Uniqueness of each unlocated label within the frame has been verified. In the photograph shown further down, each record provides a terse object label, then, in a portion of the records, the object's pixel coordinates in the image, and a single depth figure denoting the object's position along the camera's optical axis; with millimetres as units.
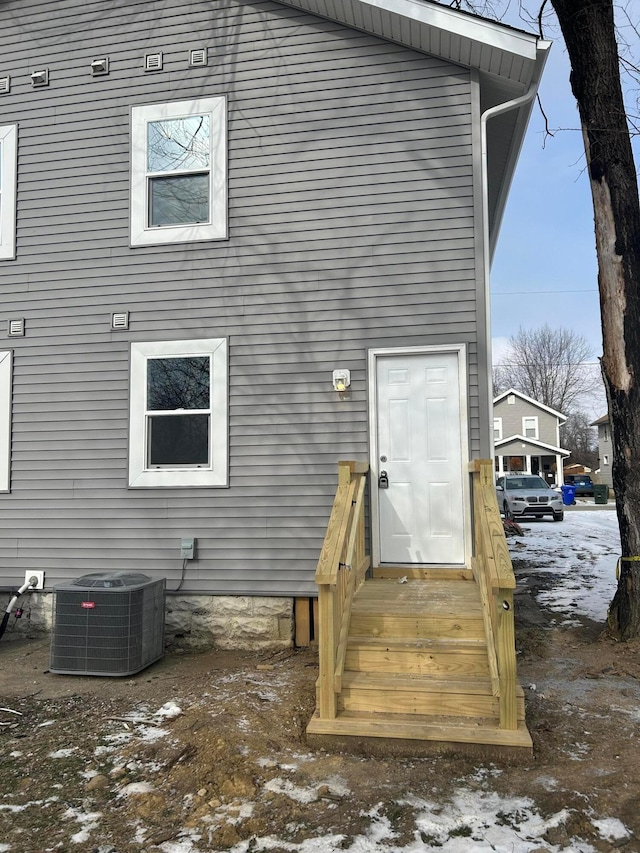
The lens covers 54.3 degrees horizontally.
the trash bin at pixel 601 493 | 24875
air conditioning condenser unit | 4980
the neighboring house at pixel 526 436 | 34750
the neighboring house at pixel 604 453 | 34656
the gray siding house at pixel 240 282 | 5676
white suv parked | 16812
